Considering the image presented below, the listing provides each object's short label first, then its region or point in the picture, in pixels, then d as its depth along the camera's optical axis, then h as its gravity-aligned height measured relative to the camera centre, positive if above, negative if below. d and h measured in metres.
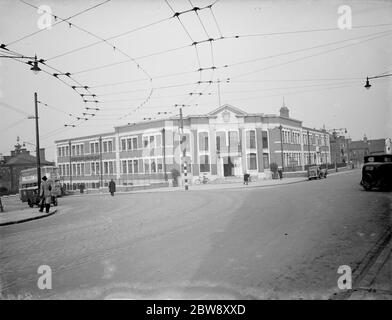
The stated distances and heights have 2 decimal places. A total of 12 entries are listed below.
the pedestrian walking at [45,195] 15.10 -1.05
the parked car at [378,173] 16.84 -0.88
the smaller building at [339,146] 76.38 +4.04
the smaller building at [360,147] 103.47 +4.32
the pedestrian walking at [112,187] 28.27 -1.54
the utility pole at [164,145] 40.09 +3.28
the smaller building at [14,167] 53.06 +1.75
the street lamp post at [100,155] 41.70 +2.50
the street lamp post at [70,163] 45.31 +1.66
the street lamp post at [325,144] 65.74 +3.87
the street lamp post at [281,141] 43.12 +3.31
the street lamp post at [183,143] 40.20 +3.52
